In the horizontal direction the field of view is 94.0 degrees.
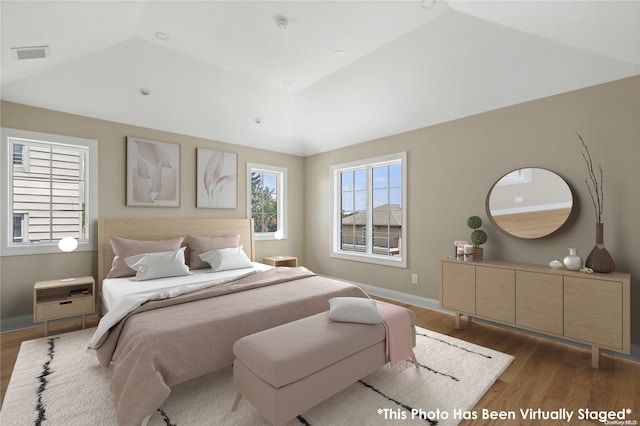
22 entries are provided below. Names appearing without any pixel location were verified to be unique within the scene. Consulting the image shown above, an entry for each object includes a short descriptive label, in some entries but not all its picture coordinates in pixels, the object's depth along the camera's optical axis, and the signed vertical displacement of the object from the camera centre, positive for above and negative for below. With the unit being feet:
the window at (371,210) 14.28 +0.17
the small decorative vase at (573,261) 8.43 -1.34
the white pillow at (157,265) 10.32 -1.84
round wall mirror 9.36 +0.37
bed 5.58 -2.58
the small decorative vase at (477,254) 10.59 -1.43
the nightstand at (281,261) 15.76 -2.56
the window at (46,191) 10.28 +0.82
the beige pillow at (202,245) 12.69 -1.43
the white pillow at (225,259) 12.03 -1.89
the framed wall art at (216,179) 14.38 +1.71
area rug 5.85 -4.02
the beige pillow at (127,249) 10.88 -1.38
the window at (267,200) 16.61 +0.79
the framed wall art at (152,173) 12.47 +1.75
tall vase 8.04 -1.19
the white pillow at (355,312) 6.70 -2.24
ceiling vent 8.07 +4.50
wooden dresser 7.57 -2.52
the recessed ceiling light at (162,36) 9.54 +5.76
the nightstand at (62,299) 9.55 -2.88
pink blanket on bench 6.95 -2.92
